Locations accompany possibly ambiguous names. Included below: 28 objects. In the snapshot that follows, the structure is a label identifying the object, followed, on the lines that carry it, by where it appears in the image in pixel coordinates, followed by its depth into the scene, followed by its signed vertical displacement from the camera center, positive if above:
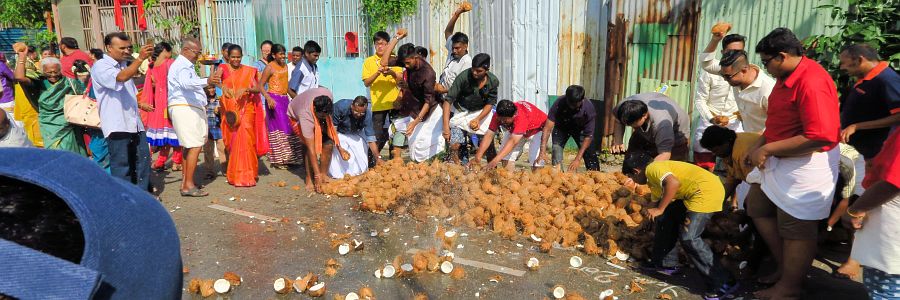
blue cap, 0.90 -0.33
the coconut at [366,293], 4.04 -1.71
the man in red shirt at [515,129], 6.56 -1.11
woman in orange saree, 7.25 -1.01
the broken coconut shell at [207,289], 4.24 -1.75
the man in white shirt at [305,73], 8.13 -0.58
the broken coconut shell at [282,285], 4.26 -1.75
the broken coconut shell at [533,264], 4.57 -1.73
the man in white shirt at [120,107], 5.95 -0.74
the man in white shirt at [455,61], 7.62 -0.41
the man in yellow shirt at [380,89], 7.91 -0.78
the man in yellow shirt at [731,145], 4.38 -0.85
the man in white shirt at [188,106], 6.56 -0.82
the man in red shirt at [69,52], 8.12 -0.27
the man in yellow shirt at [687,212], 4.10 -1.27
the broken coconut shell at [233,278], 4.39 -1.74
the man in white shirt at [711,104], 5.90 -0.76
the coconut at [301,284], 4.23 -1.72
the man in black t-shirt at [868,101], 4.40 -0.57
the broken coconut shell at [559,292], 4.05 -1.72
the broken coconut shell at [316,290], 4.18 -1.74
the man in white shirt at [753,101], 4.96 -0.62
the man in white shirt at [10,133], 4.48 -0.74
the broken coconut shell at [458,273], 4.45 -1.75
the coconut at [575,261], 4.63 -1.74
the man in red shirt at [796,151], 3.52 -0.76
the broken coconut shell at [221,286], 4.27 -1.75
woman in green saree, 6.65 -0.79
